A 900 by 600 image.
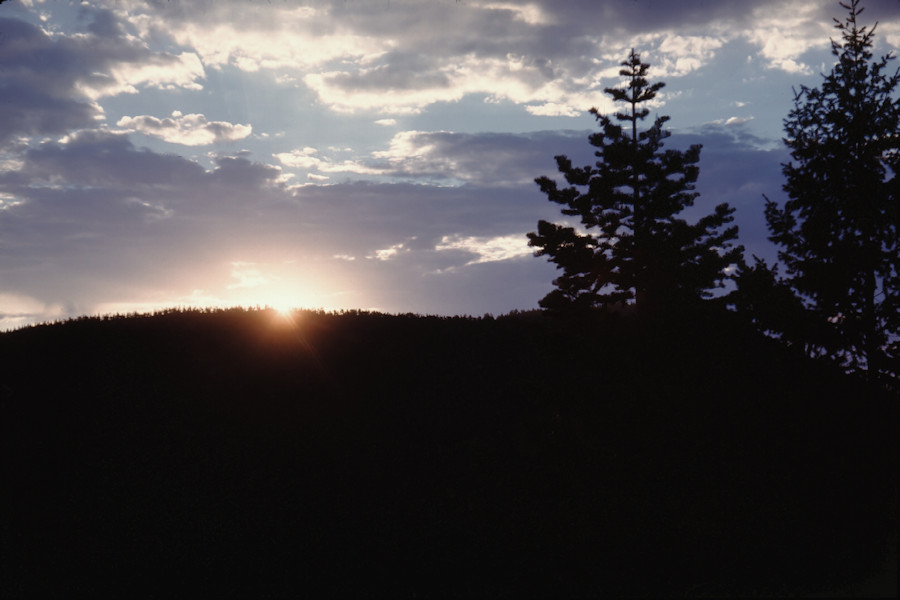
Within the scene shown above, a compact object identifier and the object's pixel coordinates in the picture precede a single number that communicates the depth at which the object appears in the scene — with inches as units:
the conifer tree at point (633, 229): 1252.5
